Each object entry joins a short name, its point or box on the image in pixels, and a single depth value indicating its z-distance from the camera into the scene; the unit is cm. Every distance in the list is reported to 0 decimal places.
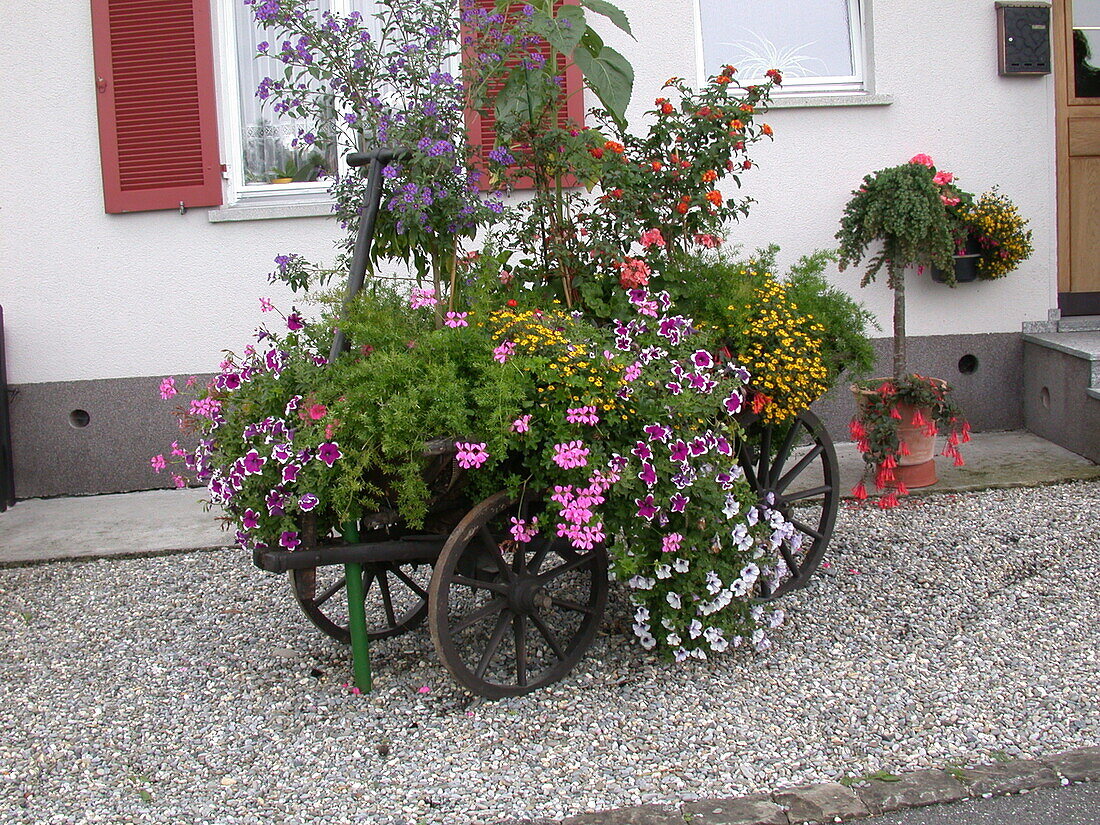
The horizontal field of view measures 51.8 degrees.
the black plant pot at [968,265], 655
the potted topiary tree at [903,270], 550
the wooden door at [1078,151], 678
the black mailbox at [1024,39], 657
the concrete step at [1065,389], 612
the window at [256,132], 654
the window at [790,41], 670
